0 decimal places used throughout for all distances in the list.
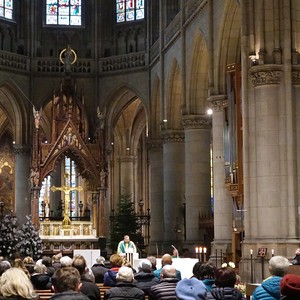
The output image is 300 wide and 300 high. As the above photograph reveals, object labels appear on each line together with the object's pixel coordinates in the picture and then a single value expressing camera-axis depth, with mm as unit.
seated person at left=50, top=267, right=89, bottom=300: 5967
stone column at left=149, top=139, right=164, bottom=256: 40281
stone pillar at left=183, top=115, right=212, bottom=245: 33062
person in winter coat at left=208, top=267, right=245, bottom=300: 7977
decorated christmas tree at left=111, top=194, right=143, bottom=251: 40878
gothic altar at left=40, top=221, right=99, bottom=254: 35906
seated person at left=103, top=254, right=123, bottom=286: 12148
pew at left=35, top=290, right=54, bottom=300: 10715
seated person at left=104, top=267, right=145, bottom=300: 8470
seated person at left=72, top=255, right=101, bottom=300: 9430
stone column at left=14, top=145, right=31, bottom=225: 42312
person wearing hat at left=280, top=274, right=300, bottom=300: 5742
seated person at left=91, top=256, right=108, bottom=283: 14157
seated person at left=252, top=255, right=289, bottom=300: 6935
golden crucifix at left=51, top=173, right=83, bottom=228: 35188
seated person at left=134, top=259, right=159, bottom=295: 10977
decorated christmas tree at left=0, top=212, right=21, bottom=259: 32219
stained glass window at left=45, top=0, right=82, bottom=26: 44844
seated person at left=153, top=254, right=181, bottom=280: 11000
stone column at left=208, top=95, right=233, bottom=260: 28016
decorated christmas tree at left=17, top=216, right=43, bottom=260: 32188
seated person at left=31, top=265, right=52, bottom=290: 12320
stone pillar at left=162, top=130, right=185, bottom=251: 37062
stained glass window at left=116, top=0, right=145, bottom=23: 43875
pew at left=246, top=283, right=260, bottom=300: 10159
